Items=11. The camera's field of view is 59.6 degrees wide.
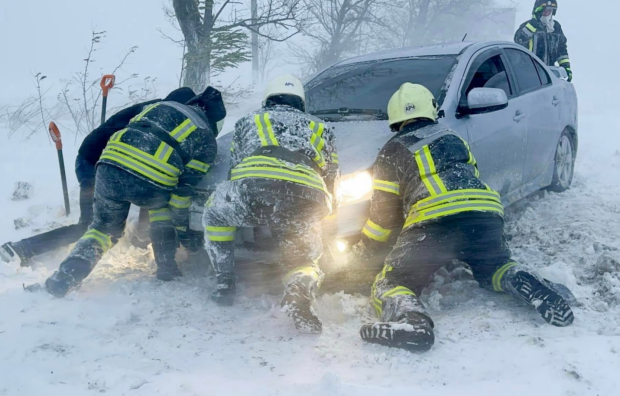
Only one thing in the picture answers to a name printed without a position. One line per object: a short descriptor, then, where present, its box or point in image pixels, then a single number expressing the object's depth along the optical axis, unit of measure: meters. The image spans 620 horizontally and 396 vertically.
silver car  3.70
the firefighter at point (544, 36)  8.02
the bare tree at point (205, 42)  8.67
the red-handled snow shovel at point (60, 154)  5.11
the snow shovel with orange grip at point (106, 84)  5.37
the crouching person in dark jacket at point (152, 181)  3.60
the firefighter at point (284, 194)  3.18
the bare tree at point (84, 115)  9.06
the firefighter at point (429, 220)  3.11
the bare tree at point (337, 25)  17.66
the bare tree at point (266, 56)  29.44
